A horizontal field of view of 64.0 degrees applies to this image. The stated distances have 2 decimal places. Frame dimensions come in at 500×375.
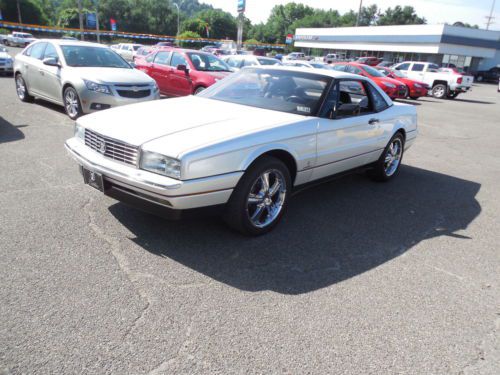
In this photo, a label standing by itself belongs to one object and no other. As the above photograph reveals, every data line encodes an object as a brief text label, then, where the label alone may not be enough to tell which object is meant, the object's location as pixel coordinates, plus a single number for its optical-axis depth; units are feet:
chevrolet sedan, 24.89
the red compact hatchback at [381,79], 55.88
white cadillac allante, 10.30
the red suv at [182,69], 33.30
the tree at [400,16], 350.23
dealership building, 147.02
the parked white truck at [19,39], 149.48
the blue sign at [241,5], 106.32
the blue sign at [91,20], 160.04
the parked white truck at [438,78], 68.18
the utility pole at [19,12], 219.12
